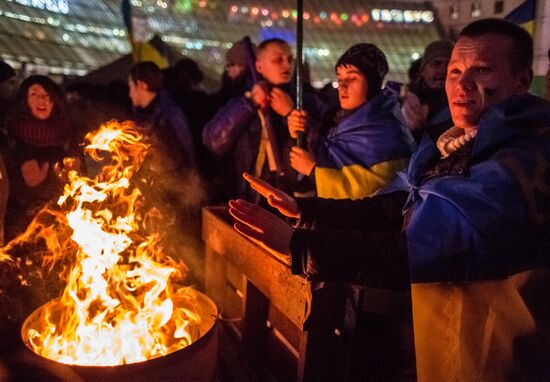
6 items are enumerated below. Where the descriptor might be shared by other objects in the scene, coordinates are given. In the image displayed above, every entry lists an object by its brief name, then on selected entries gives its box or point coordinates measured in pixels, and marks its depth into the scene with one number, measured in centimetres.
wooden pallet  222
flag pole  308
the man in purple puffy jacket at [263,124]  410
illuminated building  1933
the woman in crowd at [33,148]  436
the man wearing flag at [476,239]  157
